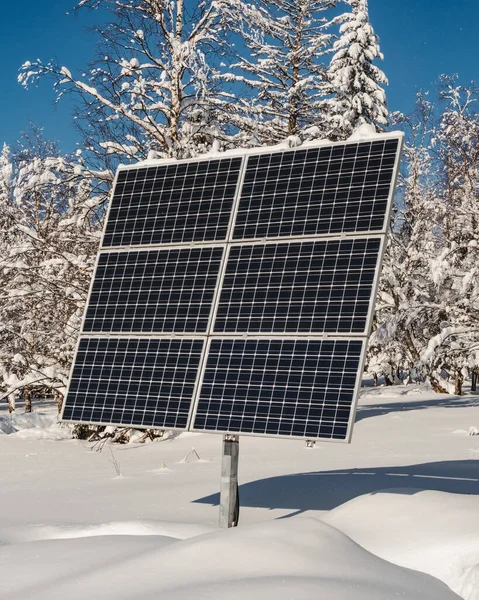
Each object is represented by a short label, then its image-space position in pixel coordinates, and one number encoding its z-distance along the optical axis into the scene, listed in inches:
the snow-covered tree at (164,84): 746.8
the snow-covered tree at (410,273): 1069.1
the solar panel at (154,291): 374.3
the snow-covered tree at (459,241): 952.3
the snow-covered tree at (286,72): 842.8
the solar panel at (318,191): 354.0
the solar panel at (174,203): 390.9
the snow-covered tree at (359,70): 1106.1
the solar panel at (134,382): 358.6
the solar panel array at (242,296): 335.6
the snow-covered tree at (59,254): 749.9
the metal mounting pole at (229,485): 359.3
